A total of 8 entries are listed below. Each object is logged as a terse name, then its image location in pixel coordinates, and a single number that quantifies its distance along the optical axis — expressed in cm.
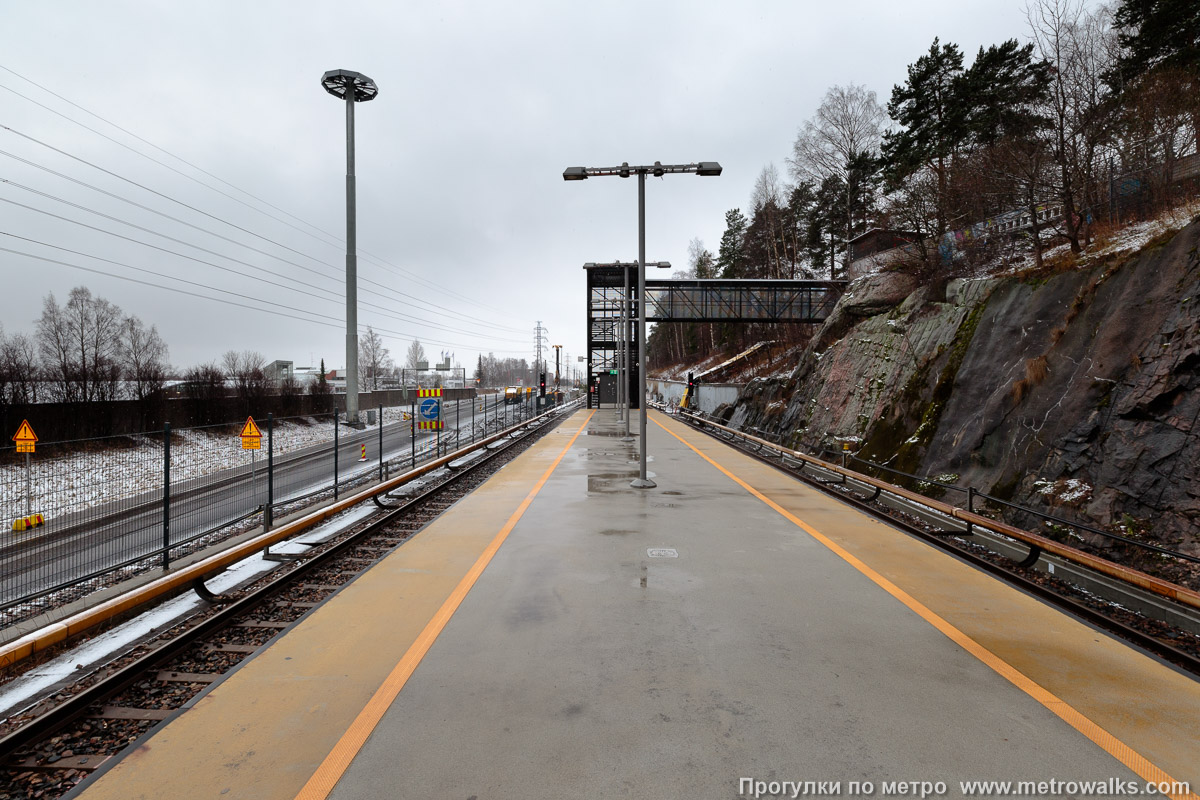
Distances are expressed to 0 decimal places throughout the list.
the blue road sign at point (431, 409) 1839
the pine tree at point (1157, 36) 1873
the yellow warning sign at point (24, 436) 1325
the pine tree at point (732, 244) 6800
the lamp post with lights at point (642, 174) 1161
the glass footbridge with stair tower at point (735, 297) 3809
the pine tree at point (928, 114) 2764
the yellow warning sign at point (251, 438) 1204
